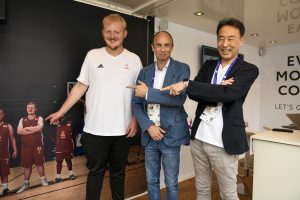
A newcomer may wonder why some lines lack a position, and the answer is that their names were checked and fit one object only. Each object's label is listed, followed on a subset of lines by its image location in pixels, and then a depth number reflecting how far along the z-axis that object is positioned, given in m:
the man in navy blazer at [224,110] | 1.34
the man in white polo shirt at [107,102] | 1.74
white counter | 1.70
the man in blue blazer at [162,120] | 1.63
